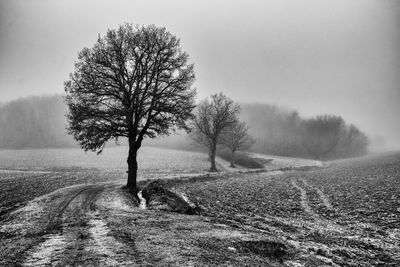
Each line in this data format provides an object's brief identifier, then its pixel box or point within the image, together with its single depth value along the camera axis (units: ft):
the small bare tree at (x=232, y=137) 193.88
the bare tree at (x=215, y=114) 159.53
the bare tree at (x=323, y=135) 327.88
